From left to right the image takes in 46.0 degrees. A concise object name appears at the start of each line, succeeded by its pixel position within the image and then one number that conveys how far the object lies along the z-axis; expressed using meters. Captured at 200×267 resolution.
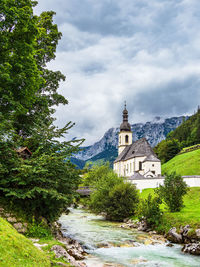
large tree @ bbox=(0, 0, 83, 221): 11.84
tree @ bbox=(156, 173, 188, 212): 24.41
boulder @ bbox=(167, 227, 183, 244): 18.66
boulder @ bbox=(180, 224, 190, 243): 18.19
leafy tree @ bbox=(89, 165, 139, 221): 32.47
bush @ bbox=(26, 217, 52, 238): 11.05
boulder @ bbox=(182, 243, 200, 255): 15.28
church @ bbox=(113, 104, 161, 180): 69.25
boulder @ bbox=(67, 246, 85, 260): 10.86
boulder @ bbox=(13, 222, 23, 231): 10.87
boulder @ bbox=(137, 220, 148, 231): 24.42
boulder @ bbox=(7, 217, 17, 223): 10.91
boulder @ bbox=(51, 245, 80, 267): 8.65
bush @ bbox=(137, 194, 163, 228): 24.23
